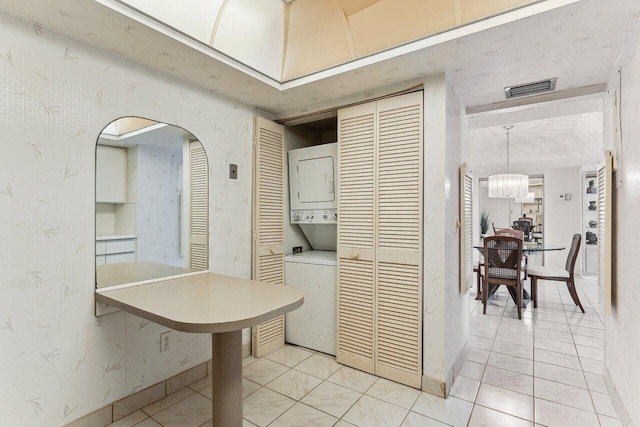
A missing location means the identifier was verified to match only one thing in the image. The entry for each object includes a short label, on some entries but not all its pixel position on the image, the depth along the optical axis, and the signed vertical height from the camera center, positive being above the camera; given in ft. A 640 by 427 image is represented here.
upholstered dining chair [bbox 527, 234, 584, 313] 13.44 -2.57
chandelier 18.07 +1.77
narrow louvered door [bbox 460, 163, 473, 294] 8.38 -0.47
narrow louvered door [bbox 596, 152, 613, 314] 6.40 -0.34
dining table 14.06 -2.49
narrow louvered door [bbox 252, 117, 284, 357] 9.11 -0.09
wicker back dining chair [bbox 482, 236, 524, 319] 12.69 -2.06
